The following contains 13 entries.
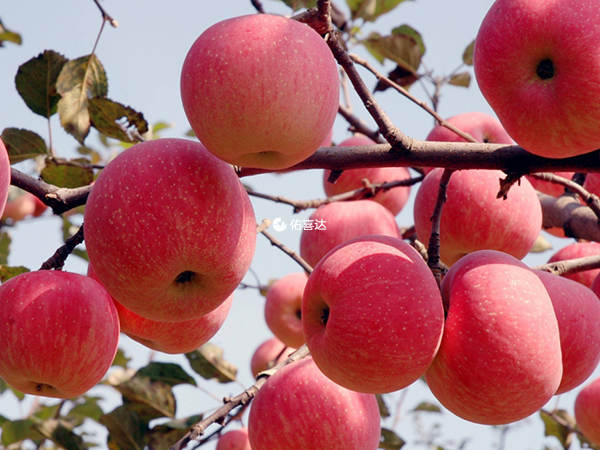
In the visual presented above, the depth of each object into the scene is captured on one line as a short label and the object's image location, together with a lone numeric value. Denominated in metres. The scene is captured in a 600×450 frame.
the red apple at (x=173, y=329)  1.33
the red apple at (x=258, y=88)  1.21
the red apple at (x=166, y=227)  1.23
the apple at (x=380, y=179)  1.75
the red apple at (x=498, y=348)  1.23
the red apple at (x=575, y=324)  1.28
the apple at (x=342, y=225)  1.50
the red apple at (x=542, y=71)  1.23
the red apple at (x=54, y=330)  1.26
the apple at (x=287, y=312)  1.79
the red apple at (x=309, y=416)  1.32
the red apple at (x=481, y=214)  1.39
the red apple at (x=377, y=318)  1.23
